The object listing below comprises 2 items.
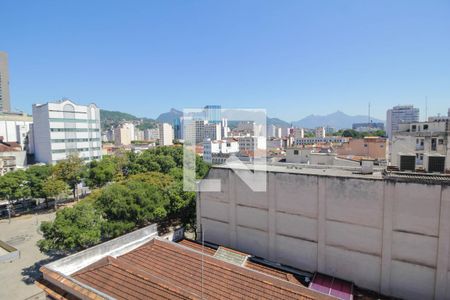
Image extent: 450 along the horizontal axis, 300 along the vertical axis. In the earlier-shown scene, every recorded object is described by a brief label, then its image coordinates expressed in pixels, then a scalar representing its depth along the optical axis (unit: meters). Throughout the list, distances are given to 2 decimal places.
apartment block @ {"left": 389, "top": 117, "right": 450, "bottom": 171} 19.55
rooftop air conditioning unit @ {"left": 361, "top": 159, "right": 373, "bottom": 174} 11.91
